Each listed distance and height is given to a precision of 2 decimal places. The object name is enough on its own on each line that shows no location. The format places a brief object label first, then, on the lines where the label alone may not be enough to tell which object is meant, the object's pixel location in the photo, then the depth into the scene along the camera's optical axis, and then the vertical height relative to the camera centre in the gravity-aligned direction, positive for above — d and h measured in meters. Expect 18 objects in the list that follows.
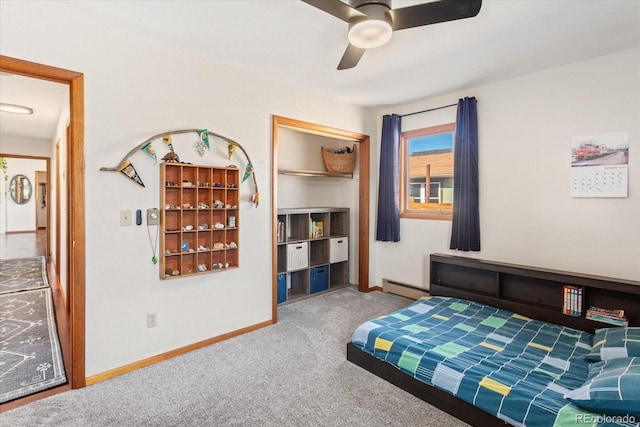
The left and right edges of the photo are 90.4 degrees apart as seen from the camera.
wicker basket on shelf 4.51 +0.68
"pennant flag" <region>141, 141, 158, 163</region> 2.45 +0.47
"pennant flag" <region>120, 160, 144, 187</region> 2.36 +0.29
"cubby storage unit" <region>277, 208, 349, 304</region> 4.00 -0.57
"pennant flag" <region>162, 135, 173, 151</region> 2.55 +0.56
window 3.87 +0.46
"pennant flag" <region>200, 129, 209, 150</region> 2.73 +0.63
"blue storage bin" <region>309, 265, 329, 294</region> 4.29 -0.97
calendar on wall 2.65 +0.37
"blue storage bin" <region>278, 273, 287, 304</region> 3.90 -0.97
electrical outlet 2.54 -0.89
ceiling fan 1.73 +1.12
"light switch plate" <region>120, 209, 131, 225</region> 2.40 -0.06
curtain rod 3.71 +1.22
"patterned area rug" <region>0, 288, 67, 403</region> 2.21 -1.18
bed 1.71 -0.98
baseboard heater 4.04 -1.06
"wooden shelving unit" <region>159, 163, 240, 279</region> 2.59 -0.09
